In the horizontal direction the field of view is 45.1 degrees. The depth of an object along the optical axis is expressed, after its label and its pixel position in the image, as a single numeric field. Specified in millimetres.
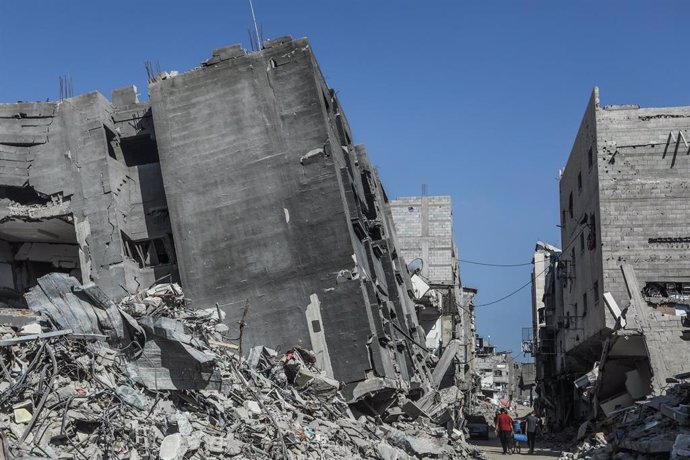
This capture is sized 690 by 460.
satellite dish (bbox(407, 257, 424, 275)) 45406
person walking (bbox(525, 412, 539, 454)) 30528
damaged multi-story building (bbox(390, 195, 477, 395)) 57812
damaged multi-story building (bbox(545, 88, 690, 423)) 30516
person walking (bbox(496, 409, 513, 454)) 29688
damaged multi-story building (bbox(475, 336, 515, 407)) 96238
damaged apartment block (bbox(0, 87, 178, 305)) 27031
